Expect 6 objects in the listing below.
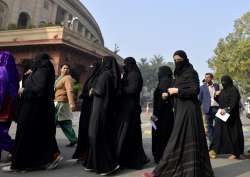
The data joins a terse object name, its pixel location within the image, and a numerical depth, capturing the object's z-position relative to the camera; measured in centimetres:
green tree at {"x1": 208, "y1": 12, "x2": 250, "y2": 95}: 3266
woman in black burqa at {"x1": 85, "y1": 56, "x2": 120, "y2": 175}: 544
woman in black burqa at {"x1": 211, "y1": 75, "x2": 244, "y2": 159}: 749
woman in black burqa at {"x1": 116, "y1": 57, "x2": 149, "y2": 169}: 593
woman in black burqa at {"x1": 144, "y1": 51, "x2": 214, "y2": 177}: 481
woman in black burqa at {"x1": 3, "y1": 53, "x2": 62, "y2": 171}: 543
